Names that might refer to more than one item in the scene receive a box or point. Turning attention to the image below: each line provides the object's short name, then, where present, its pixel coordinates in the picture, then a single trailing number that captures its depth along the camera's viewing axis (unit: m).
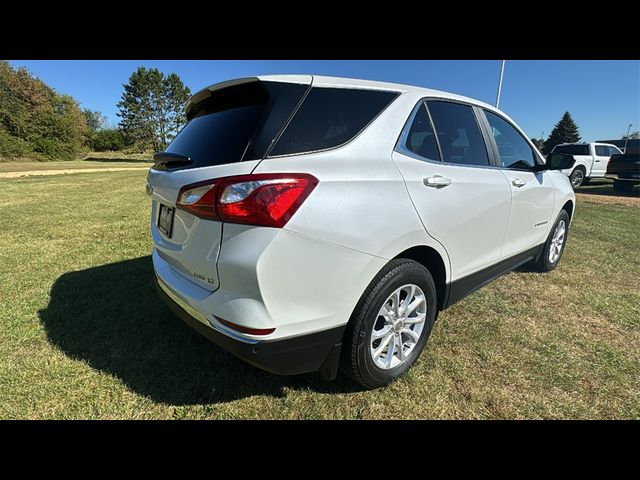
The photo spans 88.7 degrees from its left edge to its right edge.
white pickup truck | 14.00
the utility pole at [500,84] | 18.46
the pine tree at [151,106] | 39.69
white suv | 1.49
